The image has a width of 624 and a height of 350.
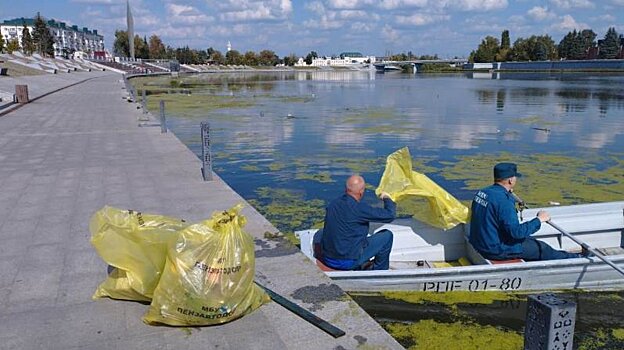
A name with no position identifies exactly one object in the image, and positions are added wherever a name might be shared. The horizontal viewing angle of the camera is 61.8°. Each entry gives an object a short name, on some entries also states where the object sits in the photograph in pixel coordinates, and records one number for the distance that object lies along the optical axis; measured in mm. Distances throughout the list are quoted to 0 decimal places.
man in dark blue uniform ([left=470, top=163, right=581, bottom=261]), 5160
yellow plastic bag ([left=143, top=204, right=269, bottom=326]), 3500
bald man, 4875
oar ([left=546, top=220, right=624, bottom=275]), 4797
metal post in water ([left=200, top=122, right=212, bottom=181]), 8086
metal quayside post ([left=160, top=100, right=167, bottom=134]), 14226
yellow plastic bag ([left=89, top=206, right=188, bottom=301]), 3752
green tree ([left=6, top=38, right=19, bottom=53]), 69900
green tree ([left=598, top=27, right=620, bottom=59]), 105625
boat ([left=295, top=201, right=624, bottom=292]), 5141
